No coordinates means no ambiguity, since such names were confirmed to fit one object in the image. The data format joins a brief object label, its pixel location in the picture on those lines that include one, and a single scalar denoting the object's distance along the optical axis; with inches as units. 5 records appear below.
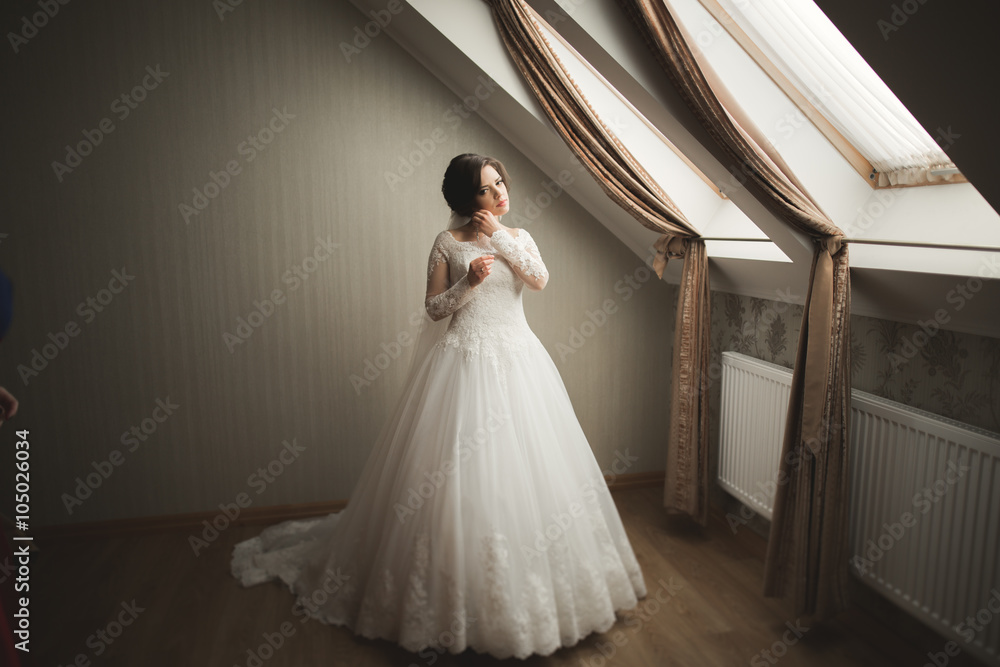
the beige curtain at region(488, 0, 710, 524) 93.3
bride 77.6
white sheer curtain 70.9
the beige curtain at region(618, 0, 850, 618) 71.2
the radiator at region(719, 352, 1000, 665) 66.7
